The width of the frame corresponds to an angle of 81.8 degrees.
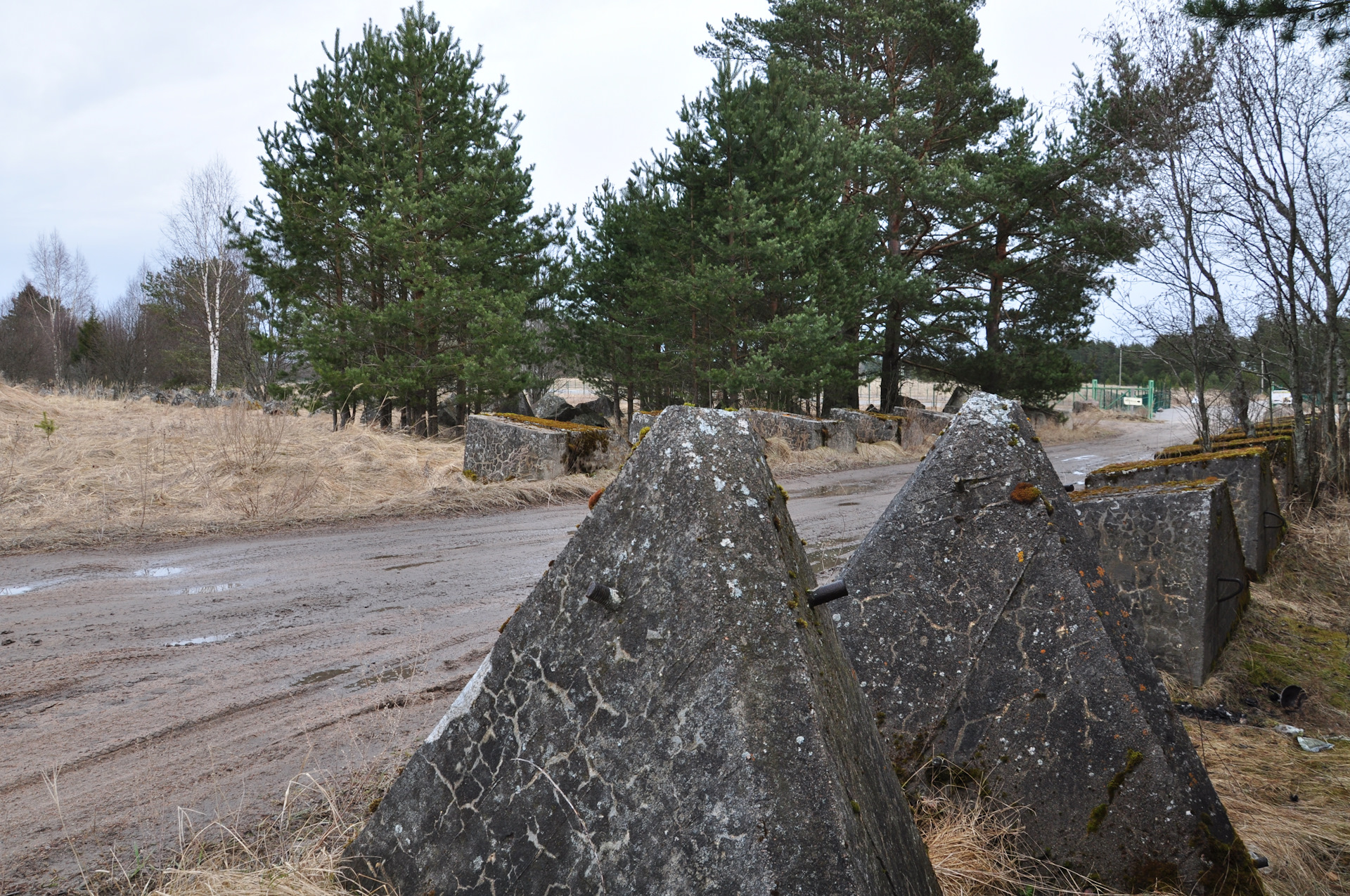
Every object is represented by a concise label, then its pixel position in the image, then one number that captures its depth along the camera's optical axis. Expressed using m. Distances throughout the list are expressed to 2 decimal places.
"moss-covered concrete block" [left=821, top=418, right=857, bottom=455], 16.11
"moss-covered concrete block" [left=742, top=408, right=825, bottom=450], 15.20
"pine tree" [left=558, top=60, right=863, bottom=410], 15.99
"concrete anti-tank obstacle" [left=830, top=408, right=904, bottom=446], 17.56
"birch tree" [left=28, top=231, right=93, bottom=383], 39.91
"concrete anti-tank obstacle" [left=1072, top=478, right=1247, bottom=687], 4.05
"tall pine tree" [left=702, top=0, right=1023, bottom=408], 19.23
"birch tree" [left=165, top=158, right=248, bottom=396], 29.41
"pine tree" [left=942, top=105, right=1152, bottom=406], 18.73
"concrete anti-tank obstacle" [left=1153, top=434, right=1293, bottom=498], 7.07
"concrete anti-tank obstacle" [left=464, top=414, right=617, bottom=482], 10.70
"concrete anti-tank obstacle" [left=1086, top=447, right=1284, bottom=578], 5.27
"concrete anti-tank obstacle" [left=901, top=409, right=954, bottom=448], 18.62
